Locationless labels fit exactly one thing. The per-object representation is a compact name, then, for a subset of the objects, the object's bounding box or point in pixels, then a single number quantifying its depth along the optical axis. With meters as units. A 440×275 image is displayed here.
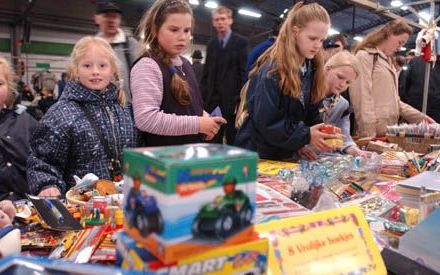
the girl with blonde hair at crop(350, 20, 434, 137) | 2.95
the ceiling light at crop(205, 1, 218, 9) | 10.65
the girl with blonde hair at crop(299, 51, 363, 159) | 2.29
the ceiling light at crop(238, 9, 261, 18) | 11.91
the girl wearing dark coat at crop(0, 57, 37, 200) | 1.78
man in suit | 3.61
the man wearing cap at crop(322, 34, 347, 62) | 3.62
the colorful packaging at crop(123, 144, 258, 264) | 0.54
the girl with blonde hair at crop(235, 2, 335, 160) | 1.79
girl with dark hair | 1.69
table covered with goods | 0.56
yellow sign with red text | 0.72
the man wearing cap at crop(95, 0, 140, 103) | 2.50
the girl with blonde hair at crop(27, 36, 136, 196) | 1.55
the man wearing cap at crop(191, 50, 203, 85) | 4.49
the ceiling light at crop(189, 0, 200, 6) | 10.87
